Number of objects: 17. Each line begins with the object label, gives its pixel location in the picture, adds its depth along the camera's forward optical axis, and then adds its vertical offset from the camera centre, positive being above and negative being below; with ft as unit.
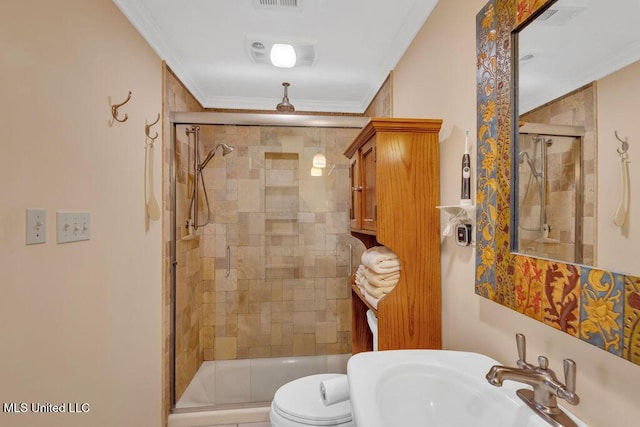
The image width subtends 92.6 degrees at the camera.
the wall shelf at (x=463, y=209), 3.59 +0.01
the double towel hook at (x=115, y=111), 4.58 +1.48
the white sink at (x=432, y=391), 2.50 -1.65
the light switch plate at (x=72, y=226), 3.58 -0.20
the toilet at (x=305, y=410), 4.54 -3.09
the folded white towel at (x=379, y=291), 4.39 -1.18
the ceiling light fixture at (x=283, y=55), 6.35 +3.31
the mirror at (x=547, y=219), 1.99 -0.02
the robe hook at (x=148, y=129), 5.69 +1.49
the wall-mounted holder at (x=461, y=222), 3.68 -0.15
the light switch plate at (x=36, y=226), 3.17 -0.17
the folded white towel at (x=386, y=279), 4.38 -0.99
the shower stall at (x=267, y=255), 7.90 -1.22
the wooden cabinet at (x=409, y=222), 4.26 -0.17
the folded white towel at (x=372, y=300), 4.41 -1.36
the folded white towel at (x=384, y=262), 4.34 -0.74
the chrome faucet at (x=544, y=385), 2.12 -1.29
